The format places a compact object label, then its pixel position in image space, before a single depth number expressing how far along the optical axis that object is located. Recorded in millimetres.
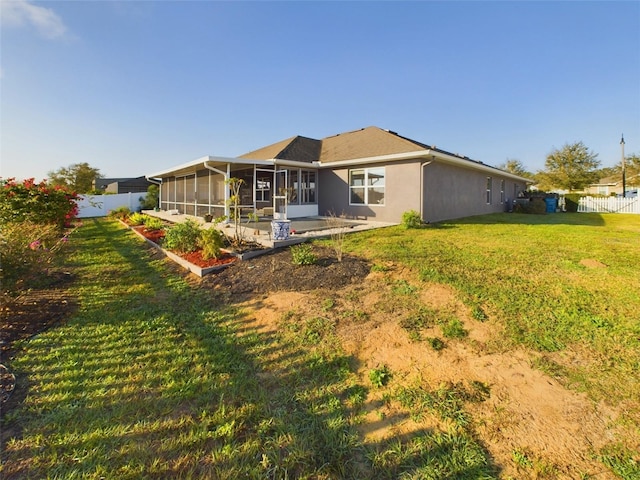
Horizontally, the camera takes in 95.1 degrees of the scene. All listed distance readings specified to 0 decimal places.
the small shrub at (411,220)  10062
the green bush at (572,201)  22297
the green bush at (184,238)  7238
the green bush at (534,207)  18391
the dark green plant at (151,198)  23477
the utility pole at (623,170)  27922
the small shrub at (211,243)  6570
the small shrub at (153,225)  11180
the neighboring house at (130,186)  34844
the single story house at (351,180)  11383
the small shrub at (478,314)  3594
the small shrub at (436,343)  3128
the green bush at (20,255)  4012
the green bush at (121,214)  17150
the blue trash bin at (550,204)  20844
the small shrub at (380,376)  2725
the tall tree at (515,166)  45781
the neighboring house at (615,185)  32350
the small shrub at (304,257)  5844
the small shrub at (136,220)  13578
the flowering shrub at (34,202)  7895
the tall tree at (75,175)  38062
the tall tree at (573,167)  31516
